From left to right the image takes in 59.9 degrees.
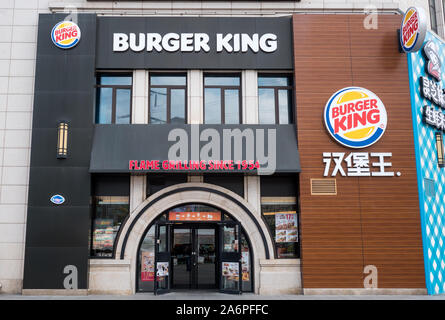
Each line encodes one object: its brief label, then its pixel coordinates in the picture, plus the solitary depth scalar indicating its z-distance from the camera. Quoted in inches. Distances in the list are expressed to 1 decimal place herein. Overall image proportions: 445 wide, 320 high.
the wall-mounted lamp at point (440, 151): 577.6
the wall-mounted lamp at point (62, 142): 531.5
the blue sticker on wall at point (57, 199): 526.9
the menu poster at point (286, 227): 546.0
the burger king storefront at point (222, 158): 523.9
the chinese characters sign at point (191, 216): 550.3
